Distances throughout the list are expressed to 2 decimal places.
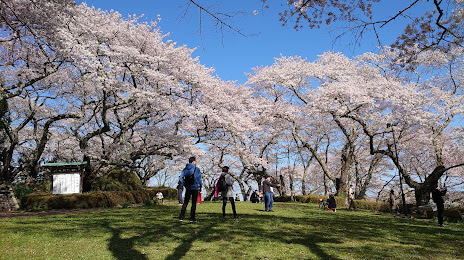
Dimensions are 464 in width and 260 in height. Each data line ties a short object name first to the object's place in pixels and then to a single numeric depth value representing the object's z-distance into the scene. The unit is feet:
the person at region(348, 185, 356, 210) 77.92
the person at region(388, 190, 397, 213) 74.33
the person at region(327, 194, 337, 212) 67.84
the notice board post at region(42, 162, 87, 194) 64.69
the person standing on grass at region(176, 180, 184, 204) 63.68
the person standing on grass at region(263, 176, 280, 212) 56.49
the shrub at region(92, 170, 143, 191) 72.43
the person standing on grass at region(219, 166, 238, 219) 39.17
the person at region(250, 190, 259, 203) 101.36
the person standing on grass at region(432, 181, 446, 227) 40.78
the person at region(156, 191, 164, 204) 71.63
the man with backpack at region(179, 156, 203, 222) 33.32
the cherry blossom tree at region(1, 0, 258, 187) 63.87
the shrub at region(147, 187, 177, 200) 97.14
